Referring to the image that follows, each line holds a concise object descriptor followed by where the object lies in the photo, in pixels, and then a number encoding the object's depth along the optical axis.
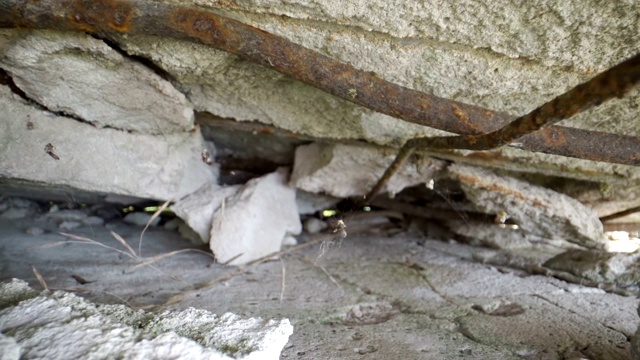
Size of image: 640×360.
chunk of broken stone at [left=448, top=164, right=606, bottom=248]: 0.50
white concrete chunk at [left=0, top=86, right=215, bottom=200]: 0.44
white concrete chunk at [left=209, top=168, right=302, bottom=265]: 0.50
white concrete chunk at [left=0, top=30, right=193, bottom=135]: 0.41
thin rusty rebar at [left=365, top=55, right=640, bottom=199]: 0.30
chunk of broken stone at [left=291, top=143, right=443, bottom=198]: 0.52
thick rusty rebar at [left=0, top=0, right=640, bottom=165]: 0.38
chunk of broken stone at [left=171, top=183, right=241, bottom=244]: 0.51
